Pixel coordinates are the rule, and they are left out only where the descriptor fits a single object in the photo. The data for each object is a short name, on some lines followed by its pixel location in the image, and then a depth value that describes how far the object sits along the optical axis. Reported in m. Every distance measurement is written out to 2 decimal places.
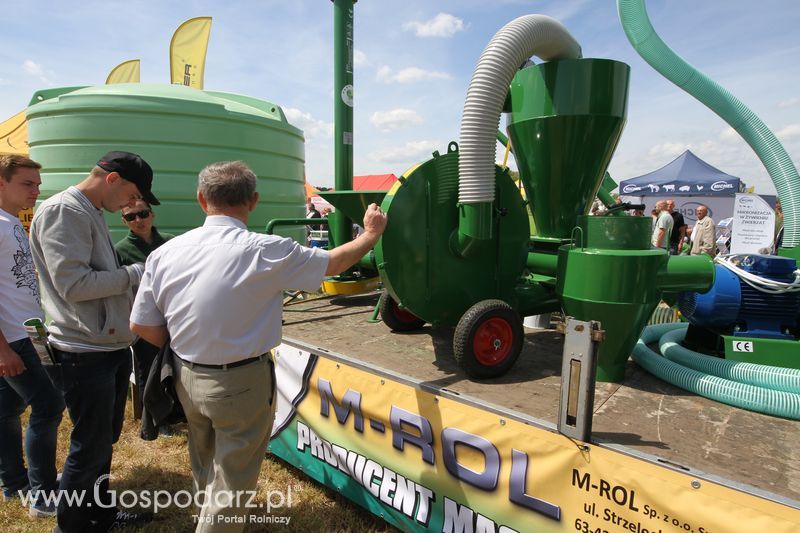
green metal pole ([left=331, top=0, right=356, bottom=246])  4.65
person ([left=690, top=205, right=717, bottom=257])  8.88
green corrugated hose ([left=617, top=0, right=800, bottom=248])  4.70
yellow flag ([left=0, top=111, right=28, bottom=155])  9.17
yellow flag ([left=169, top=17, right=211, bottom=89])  9.91
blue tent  14.01
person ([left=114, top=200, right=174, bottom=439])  3.00
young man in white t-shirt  2.37
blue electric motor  2.69
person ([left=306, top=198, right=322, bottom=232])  12.79
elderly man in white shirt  1.69
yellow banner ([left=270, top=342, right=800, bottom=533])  1.54
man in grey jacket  1.93
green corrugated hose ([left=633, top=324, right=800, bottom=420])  2.06
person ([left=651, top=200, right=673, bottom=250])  8.37
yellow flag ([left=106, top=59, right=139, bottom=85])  11.55
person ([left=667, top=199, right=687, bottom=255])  9.88
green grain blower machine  2.41
